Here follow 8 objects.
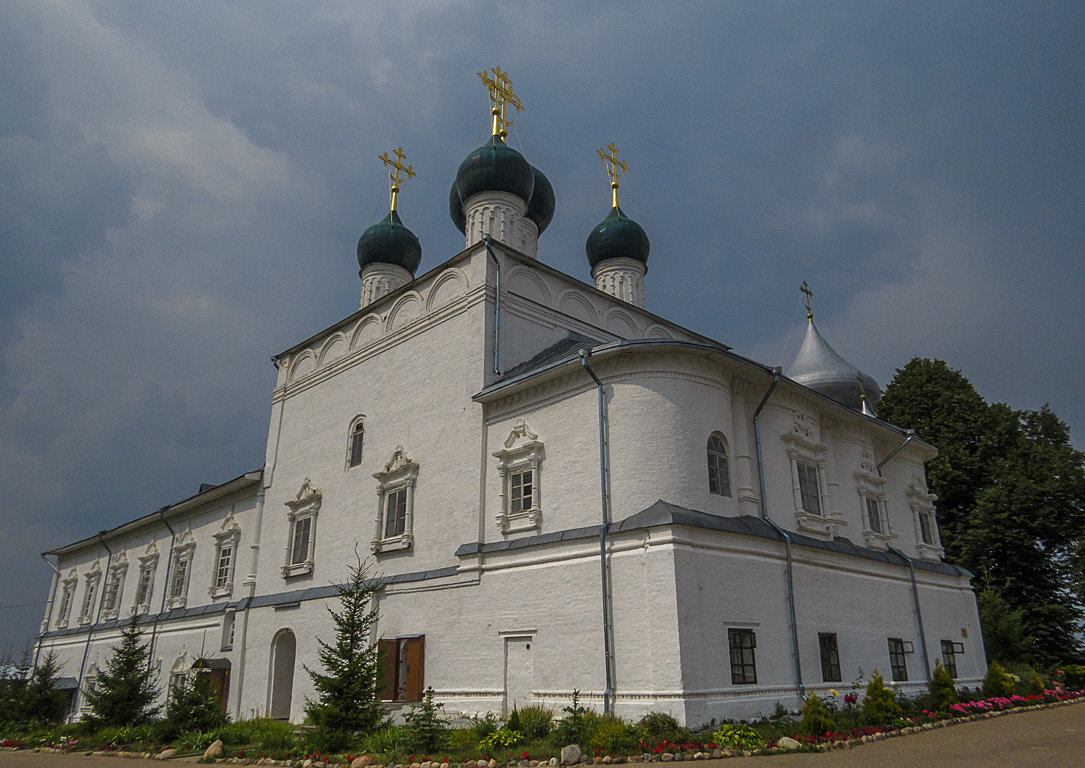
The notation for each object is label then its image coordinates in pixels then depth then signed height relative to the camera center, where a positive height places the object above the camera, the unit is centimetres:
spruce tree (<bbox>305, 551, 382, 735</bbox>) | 991 -11
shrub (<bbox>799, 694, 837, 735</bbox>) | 928 -44
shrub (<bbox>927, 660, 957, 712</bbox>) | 1173 -16
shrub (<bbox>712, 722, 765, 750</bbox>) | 874 -61
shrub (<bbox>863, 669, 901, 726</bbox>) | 1025 -31
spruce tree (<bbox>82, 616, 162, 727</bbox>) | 1334 -22
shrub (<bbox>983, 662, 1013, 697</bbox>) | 1344 -5
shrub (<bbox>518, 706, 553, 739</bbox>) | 962 -50
